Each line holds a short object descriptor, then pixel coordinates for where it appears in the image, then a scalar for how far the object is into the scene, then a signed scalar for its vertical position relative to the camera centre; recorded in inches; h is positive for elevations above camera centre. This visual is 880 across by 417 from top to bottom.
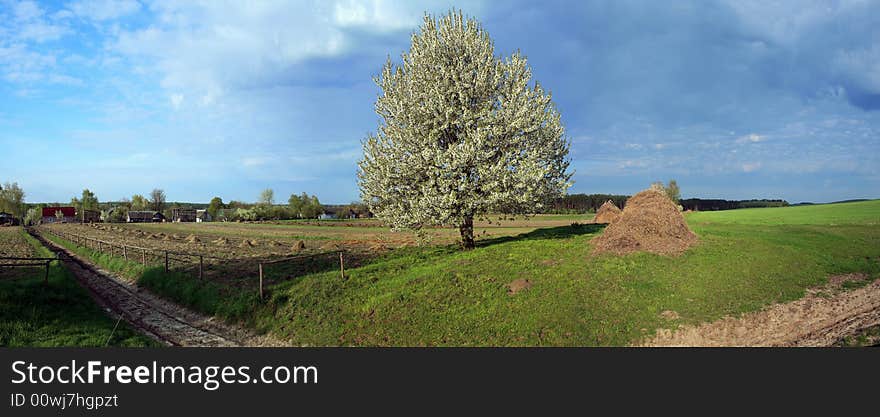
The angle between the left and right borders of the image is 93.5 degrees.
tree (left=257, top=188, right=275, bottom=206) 6190.9 +325.4
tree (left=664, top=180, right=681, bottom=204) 2977.4 +147.8
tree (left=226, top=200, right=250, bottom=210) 6414.4 +209.2
